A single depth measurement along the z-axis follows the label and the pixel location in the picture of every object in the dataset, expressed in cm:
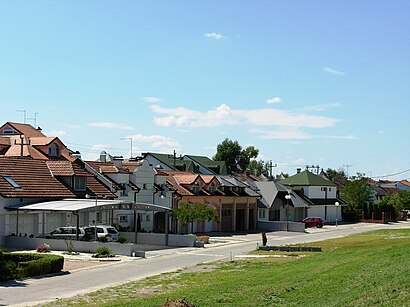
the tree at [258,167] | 14762
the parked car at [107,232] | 4216
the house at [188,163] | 8406
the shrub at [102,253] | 3628
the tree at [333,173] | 16526
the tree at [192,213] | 5094
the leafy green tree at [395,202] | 9428
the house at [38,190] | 4203
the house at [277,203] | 7331
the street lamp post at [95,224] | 4031
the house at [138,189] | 5369
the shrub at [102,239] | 4144
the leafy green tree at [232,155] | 13562
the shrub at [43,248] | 3706
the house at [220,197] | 6077
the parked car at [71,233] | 4109
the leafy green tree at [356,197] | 9225
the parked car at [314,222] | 7544
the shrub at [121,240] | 4247
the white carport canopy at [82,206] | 3978
